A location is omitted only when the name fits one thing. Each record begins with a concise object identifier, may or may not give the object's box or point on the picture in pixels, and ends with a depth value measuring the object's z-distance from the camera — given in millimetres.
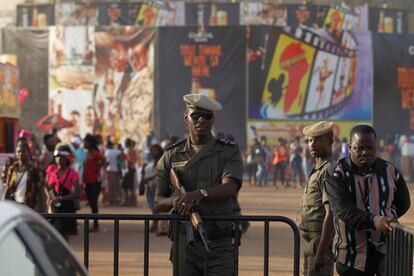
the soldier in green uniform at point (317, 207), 5922
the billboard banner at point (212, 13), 55562
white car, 2744
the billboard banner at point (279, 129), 35562
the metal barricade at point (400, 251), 4734
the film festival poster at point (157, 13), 55784
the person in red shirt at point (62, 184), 10719
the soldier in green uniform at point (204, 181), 5305
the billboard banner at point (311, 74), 36500
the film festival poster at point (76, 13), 55875
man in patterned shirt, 5223
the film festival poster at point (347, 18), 52941
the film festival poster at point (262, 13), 56025
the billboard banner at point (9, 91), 13758
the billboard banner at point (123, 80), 37219
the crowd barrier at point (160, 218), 5211
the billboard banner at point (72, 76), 37438
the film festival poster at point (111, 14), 55875
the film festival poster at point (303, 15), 52844
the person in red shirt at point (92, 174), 14453
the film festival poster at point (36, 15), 56406
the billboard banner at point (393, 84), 36156
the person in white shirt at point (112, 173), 19656
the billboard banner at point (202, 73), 35438
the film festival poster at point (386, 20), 55688
